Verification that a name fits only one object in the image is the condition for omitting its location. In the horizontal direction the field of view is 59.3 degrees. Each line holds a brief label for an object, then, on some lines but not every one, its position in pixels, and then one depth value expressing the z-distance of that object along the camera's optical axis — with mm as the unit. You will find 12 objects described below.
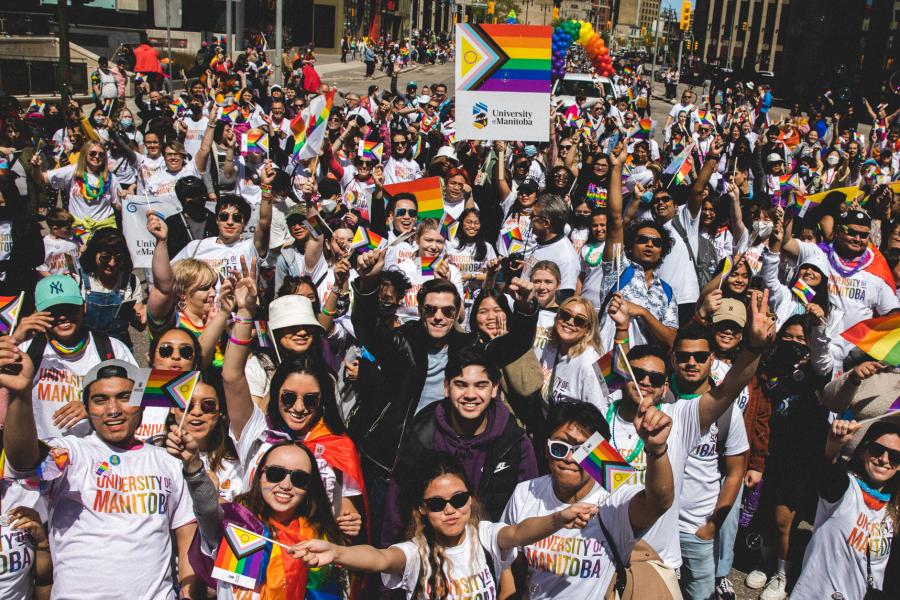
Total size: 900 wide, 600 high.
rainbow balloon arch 27047
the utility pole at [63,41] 13656
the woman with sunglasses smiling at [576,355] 4359
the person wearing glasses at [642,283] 5020
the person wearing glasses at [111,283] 4895
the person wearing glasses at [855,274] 5934
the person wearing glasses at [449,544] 3033
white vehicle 19172
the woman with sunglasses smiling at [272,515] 2932
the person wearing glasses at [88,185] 7902
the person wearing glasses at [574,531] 3115
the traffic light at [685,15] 44562
